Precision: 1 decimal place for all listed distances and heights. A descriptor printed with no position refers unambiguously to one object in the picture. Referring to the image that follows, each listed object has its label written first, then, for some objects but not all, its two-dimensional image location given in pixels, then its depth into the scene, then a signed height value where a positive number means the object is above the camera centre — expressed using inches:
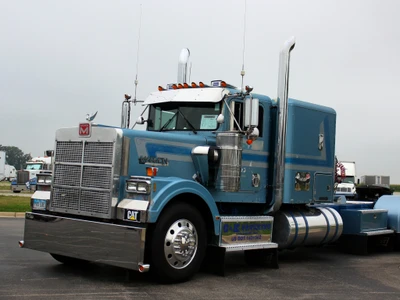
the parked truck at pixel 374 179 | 940.4 +31.4
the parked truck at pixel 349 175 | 1205.8 +47.7
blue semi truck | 275.9 +1.5
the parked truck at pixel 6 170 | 1935.9 +31.4
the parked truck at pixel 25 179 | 1355.8 -4.4
